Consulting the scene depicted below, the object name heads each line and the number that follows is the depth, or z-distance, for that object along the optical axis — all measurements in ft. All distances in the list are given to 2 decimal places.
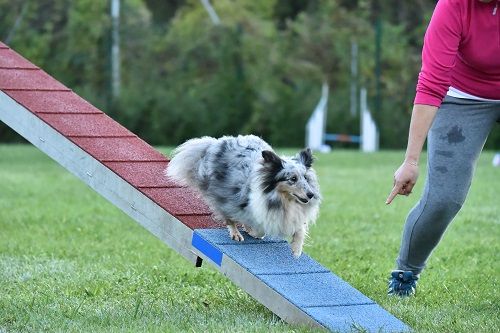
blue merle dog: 31.07
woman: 27.86
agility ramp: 27.63
